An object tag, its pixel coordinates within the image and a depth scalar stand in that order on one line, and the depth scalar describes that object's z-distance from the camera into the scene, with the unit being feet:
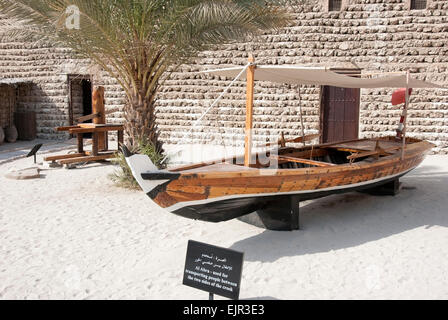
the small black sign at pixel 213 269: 11.37
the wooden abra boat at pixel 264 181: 15.44
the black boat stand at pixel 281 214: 17.71
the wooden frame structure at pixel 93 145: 32.53
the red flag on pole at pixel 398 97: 28.14
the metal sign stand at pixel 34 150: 33.85
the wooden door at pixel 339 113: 40.34
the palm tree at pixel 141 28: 22.63
